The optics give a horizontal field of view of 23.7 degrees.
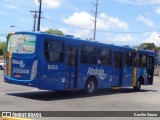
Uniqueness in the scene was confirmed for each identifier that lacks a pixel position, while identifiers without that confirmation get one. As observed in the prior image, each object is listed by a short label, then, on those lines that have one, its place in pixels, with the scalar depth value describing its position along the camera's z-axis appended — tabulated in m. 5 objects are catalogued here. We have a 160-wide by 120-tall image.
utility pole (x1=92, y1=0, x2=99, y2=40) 69.28
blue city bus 15.89
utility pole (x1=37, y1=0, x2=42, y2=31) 48.07
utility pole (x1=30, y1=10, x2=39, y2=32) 71.75
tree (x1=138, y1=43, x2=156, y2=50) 122.15
